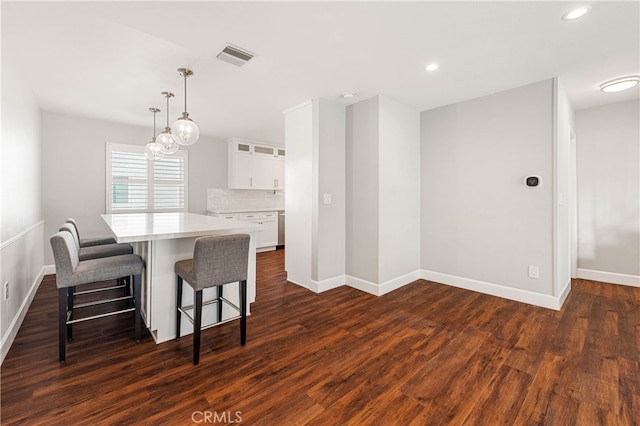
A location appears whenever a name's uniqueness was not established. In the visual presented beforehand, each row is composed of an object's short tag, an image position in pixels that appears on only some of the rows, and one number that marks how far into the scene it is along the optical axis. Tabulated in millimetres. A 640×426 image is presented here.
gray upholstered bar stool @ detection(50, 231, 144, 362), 1936
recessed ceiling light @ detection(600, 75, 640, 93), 2900
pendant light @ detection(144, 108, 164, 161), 3562
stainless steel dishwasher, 6516
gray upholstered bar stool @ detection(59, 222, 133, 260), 2674
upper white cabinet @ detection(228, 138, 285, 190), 5883
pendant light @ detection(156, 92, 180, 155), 3170
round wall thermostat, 3023
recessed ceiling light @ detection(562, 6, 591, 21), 1832
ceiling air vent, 2334
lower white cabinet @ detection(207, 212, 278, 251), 5902
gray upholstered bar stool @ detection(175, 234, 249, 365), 1967
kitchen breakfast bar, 2170
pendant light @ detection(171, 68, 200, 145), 2697
